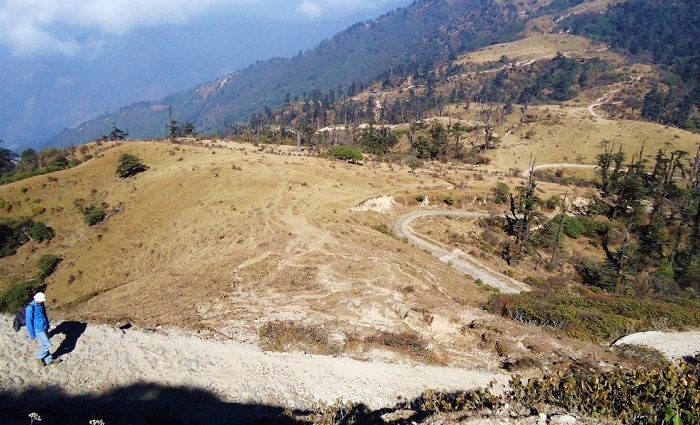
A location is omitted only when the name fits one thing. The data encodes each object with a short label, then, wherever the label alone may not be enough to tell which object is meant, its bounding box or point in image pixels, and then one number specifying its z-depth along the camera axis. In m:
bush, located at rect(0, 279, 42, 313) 33.89
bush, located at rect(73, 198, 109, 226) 46.38
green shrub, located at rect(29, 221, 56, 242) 45.66
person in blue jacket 13.20
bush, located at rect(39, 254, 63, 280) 40.31
